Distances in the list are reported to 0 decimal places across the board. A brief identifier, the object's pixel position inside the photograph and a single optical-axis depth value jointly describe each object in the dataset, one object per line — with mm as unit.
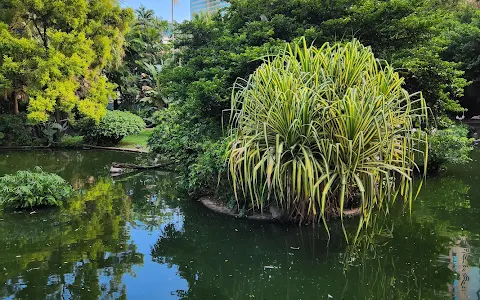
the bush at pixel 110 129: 11406
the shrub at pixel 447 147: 6585
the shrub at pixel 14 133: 11453
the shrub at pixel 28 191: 5145
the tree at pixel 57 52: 10211
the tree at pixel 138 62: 16172
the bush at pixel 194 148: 5109
